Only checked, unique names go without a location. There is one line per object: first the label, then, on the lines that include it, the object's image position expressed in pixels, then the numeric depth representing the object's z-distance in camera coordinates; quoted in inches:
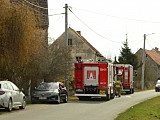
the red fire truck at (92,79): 1280.8
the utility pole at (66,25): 1380.4
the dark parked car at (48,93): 1103.0
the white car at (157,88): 2280.1
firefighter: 1549.0
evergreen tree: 2795.3
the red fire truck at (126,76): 1850.9
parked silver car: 785.8
